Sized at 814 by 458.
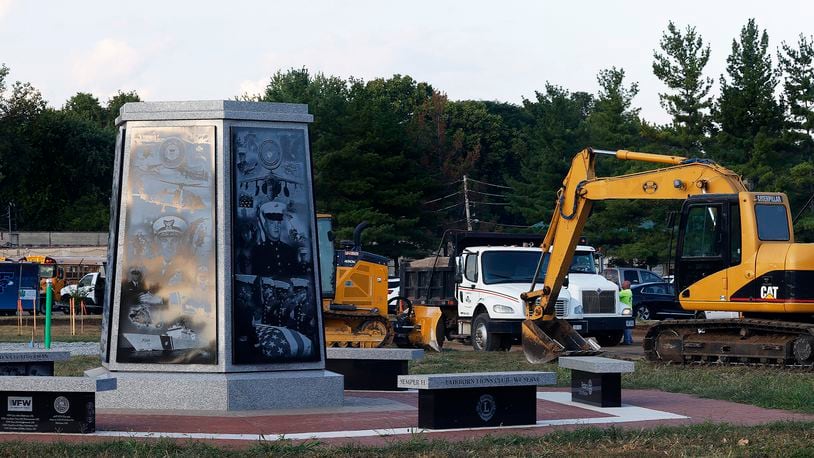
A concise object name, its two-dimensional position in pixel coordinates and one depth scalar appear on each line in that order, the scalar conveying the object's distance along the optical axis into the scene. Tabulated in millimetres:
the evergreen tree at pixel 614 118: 60781
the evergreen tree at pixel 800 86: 51312
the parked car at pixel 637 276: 46250
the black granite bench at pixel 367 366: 15812
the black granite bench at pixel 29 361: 14425
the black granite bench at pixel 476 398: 11953
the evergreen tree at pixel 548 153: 67625
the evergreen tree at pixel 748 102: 51750
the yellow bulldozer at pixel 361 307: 26562
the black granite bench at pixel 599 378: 14000
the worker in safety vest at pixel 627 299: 29969
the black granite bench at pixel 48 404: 11430
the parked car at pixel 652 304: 42344
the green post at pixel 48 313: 23302
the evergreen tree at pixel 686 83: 54281
